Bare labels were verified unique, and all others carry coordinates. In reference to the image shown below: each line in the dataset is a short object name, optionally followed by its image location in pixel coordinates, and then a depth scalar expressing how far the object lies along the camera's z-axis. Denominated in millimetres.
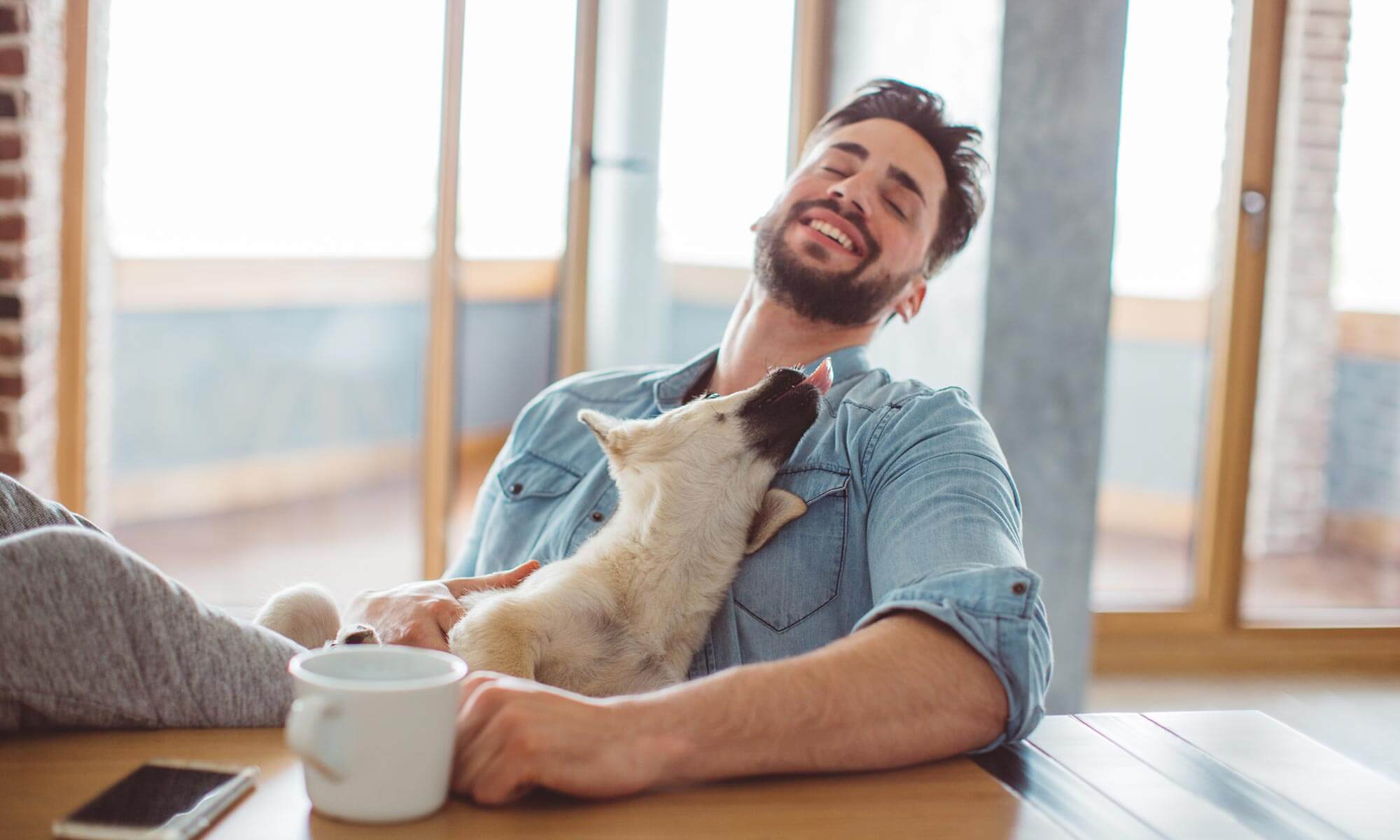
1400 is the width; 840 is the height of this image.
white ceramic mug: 708
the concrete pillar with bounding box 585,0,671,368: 3164
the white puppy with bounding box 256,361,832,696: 1275
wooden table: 756
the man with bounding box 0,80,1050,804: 815
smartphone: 674
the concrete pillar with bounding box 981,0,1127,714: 2748
